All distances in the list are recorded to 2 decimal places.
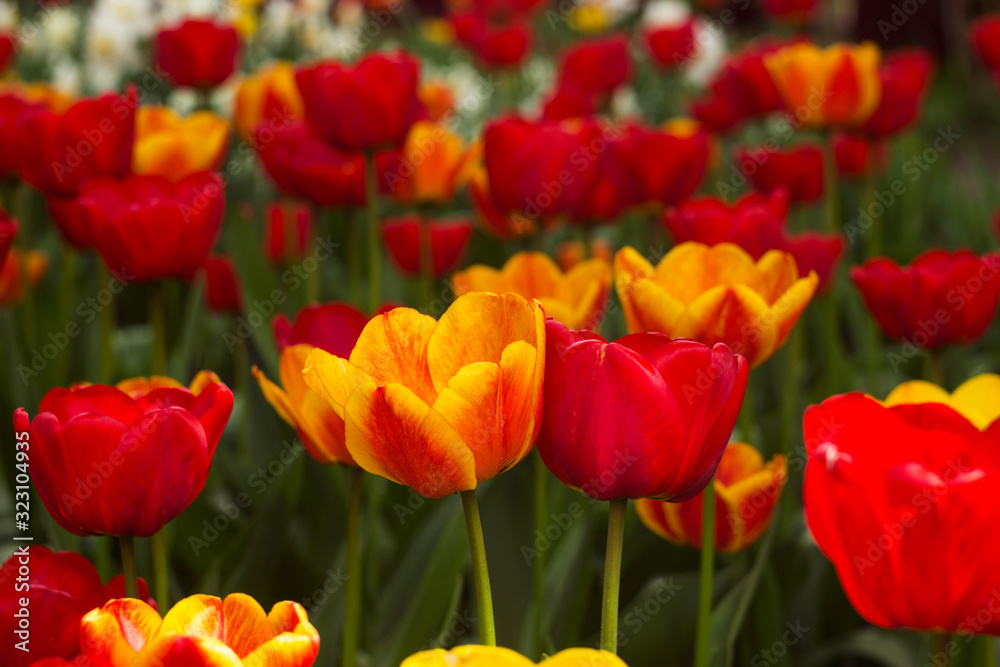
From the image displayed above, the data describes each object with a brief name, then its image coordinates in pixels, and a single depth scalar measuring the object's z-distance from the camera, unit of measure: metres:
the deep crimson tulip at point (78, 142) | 2.19
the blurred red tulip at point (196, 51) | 2.51
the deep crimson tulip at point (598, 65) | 3.02
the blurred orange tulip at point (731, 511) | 2.11
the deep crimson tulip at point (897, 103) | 2.52
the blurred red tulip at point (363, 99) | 2.24
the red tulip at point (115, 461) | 1.96
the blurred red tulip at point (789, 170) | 2.47
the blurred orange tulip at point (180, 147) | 2.33
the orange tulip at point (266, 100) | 2.54
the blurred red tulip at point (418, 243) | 2.46
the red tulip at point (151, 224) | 2.16
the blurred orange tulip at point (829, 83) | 2.44
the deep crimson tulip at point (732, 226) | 2.16
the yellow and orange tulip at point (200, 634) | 1.66
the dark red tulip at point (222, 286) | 2.49
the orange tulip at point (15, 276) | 2.41
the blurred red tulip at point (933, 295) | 2.17
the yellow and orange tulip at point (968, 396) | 2.03
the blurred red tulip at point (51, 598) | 1.93
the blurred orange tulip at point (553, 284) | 2.11
